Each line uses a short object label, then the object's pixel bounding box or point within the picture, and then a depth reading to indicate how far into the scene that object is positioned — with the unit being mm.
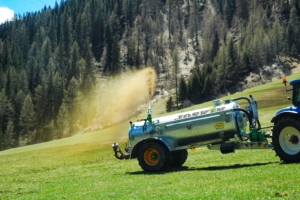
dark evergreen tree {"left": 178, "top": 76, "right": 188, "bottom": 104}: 145000
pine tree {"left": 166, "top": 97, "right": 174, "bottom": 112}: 131125
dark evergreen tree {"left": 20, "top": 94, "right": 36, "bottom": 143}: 151125
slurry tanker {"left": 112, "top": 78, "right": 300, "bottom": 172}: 18016
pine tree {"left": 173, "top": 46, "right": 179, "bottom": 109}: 159000
